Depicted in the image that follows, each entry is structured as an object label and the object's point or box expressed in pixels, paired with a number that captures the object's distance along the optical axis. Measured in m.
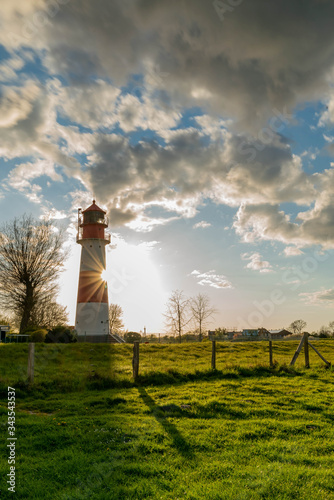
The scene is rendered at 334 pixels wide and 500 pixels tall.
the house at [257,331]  82.94
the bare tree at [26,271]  43.72
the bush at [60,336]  36.81
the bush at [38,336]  36.56
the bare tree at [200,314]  68.69
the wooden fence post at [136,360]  16.42
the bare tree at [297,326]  110.62
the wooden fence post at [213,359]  19.54
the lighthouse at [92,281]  42.38
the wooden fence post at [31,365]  14.60
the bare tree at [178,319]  67.06
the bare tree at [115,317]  78.58
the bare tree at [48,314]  49.19
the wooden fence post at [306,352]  21.89
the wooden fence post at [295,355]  21.48
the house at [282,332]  104.19
